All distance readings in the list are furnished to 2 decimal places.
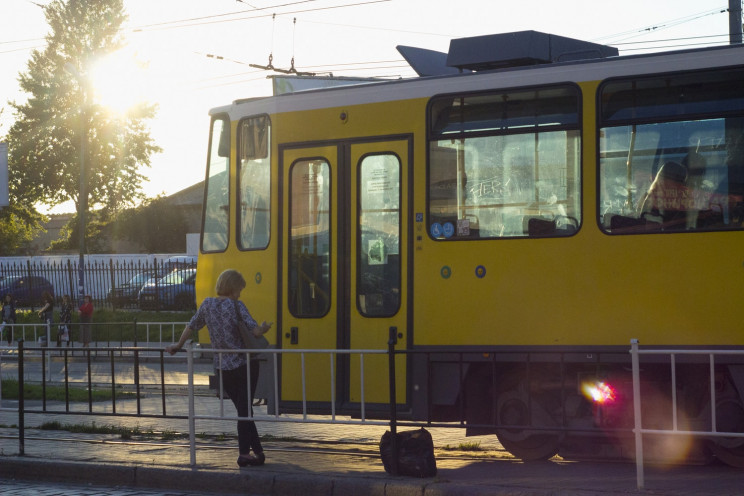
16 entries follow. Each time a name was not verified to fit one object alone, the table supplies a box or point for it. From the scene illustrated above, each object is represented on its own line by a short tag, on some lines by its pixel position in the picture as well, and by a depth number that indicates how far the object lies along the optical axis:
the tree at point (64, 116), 60.06
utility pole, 16.45
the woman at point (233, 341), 9.44
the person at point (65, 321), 29.55
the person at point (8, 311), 33.34
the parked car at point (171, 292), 37.22
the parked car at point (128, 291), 38.62
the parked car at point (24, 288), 42.78
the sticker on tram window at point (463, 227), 9.96
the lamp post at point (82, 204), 35.12
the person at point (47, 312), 30.33
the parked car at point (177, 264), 38.12
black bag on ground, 8.49
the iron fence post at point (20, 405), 10.73
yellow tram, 9.06
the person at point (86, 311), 31.27
